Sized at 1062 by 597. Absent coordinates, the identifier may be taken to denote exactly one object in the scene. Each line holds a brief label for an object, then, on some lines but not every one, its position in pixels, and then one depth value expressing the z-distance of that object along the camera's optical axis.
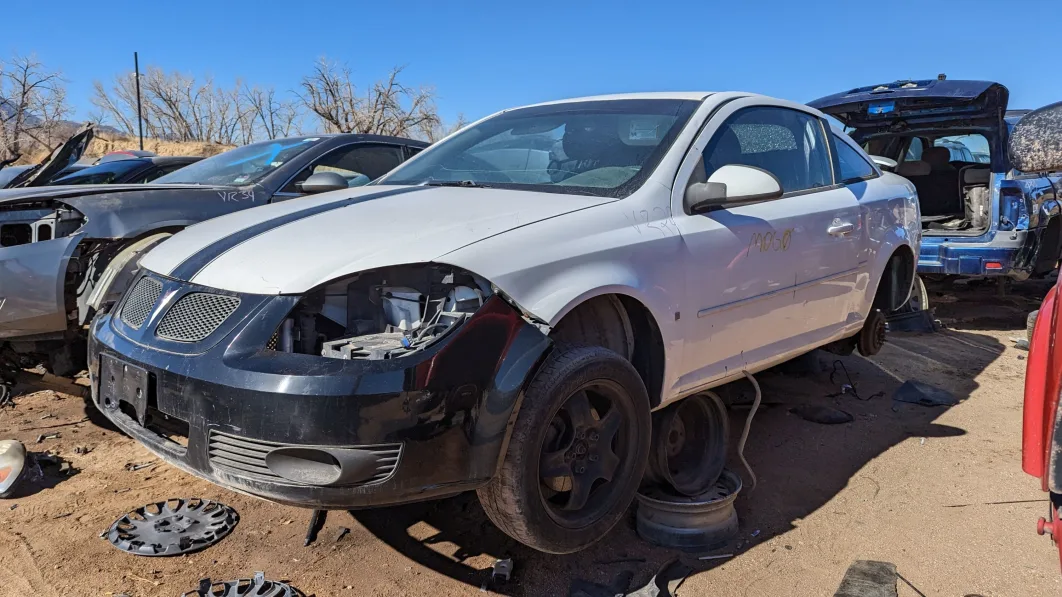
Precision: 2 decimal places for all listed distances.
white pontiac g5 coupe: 2.32
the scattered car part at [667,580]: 2.71
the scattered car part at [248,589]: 2.68
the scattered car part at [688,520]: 3.09
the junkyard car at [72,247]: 4.12
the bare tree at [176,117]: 41.56
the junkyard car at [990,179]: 6.81
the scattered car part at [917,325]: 7.04
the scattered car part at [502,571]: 2.83
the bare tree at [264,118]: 38.53
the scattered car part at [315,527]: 3.09
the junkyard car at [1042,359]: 2.01
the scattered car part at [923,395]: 5.04
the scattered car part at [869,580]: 2.70
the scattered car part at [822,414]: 4.66
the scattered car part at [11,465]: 3.50
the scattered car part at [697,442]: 3.52
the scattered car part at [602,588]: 2.75
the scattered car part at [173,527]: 3.02
